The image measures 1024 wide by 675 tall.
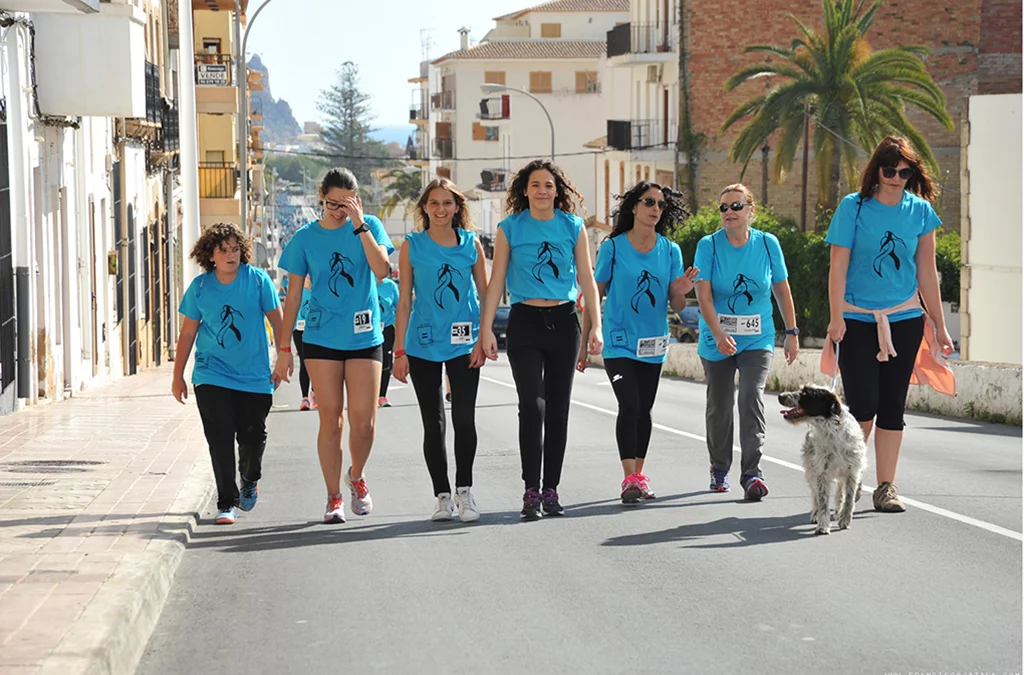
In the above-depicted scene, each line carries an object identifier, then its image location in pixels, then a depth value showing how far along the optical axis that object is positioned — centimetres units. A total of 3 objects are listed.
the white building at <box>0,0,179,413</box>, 1786
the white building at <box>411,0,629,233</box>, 9500
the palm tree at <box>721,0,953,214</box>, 4372
